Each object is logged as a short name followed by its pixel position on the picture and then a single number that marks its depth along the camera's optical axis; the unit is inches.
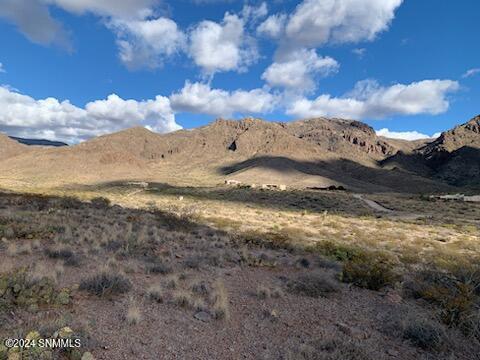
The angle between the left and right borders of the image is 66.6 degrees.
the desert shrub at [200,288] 324.3
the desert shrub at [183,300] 287.4
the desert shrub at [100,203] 1017.6
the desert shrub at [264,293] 324.2
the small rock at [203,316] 264.5
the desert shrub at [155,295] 293.0
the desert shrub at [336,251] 518.3
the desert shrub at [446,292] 285.4
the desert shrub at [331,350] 212.5
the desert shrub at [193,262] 415.5
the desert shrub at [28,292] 241.6
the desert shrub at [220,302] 269.4
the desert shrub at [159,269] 379.2
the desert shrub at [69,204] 917.4
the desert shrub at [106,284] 293.6
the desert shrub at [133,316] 242.1
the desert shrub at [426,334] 244.4
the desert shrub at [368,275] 375.0
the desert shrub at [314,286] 343.0
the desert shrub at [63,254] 378.6
